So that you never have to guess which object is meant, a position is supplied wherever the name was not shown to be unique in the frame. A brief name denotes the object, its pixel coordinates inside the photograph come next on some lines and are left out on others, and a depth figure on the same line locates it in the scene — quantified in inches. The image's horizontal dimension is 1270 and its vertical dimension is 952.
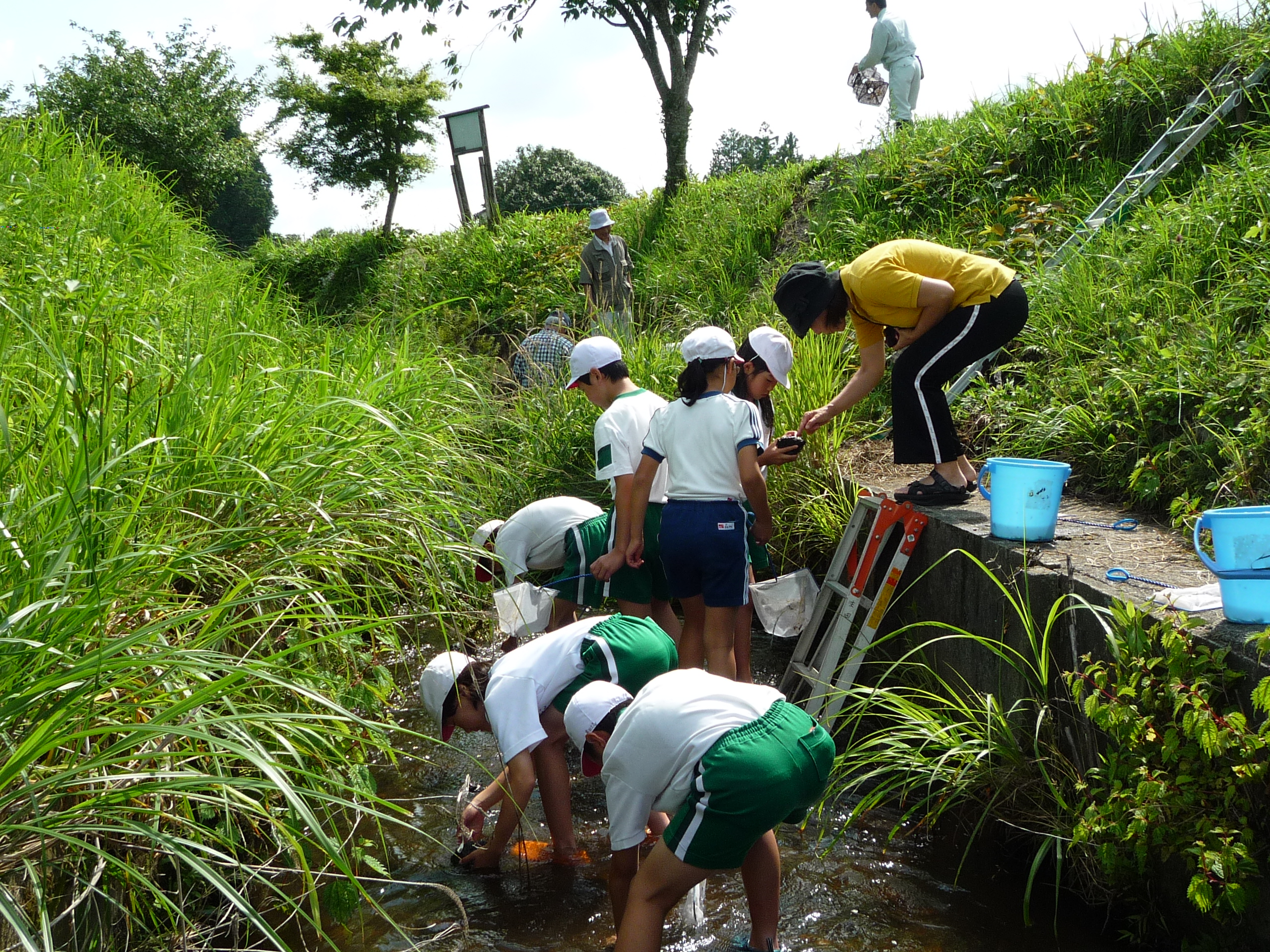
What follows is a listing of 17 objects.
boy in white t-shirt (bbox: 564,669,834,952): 90.5
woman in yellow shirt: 150.4
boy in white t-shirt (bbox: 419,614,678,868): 114.4
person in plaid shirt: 261.1
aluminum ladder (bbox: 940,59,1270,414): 238.8
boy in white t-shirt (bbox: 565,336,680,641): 159.8
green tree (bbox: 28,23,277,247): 666.2
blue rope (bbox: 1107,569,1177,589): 114.7
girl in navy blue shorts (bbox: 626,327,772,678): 146.9
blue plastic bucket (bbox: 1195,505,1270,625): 87.3
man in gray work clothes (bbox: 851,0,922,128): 375.2
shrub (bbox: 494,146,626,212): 1043.3
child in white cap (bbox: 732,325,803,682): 161.2
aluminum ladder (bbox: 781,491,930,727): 154.8
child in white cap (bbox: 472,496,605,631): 160.2
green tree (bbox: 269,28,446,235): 723.4
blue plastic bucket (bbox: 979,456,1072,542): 128.7
